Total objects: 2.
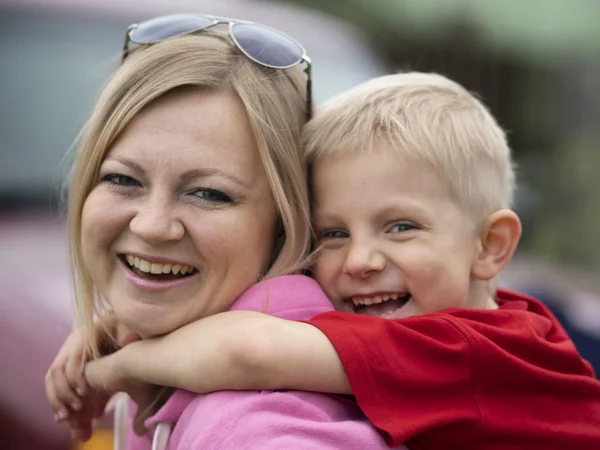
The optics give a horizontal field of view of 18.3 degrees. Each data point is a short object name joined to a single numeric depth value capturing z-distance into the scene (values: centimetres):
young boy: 118
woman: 122
